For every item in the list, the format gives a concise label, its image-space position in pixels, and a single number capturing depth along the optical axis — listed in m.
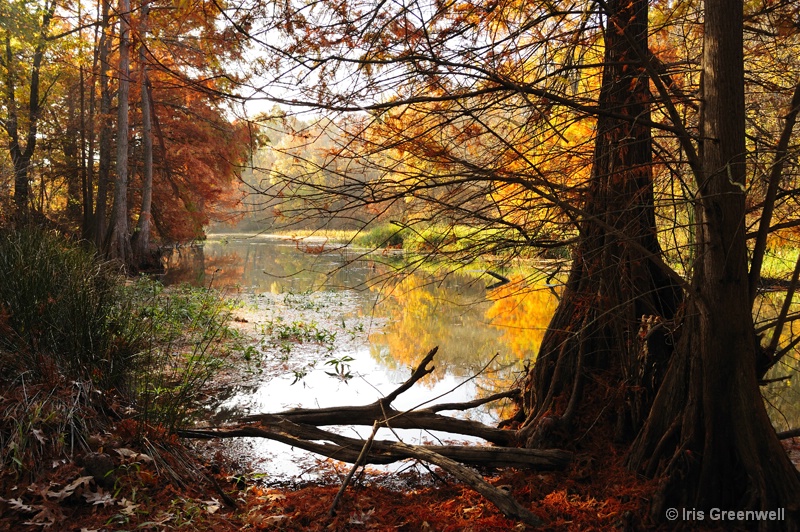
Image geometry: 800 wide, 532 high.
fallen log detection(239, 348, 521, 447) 4.23
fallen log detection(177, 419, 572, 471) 3.70
